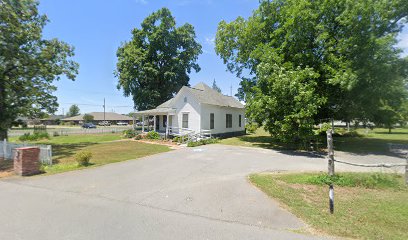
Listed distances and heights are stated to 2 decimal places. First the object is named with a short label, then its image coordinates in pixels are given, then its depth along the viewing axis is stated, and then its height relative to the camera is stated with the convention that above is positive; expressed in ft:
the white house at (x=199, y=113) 75.87 +3.95
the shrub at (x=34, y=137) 90.15 -4.84
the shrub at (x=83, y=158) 36.65 -5.26
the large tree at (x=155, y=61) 119.55 +33.22
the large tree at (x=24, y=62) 57.47 +16.87
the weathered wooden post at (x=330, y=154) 25.40 -3.27
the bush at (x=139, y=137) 82.23 -4.46
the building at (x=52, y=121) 315.49 +4.65
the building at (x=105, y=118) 301.22 +8.28
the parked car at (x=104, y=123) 271.30 +1.63
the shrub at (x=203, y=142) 62.59 -5.05
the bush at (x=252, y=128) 102.78 -1.74
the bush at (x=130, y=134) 91.28 -3.77
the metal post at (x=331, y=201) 18.01 -5.91
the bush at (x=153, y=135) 80.18 -3.68
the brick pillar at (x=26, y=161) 31.17 -4.96
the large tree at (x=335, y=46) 50.67 +18.63
